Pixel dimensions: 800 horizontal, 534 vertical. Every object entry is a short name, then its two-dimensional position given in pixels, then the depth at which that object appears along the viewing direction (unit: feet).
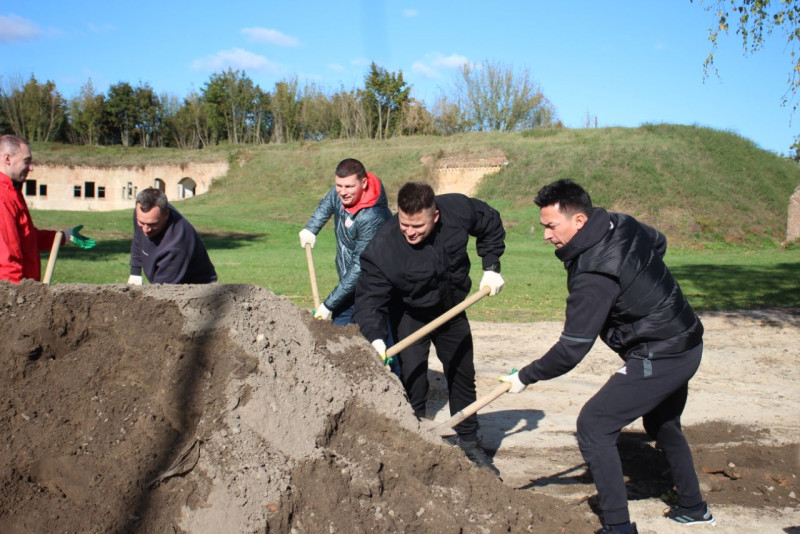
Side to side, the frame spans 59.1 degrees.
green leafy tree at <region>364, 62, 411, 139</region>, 190.90
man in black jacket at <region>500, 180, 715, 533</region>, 12.05
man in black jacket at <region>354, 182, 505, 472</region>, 15.70
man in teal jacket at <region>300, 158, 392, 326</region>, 18.01
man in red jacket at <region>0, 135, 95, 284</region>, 15.76
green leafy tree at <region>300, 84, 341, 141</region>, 203.82
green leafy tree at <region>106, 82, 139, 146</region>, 205.57
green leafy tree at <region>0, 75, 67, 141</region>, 199.31
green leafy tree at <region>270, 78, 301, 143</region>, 208.03
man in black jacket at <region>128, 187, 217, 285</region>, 17.07
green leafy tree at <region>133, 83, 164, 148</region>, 208.03
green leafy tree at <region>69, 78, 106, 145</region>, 204.74
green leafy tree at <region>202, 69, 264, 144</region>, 204.74
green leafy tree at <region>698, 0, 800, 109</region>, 31.30
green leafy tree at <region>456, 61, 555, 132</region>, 175.42
